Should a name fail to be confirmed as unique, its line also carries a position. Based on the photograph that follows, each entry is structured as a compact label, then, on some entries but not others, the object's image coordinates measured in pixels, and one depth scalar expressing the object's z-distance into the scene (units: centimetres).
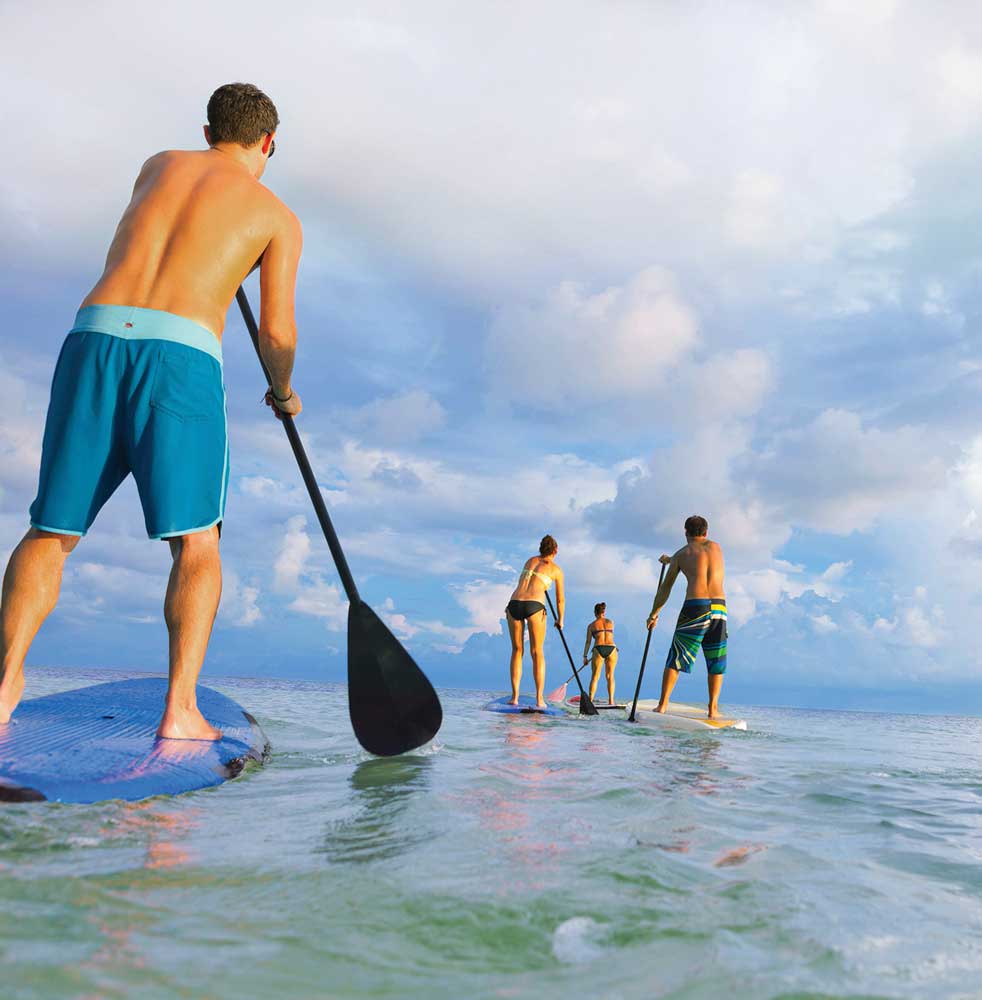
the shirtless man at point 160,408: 313
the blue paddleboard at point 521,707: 952
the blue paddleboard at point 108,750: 250
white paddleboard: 824
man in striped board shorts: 896
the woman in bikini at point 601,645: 1495
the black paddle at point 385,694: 373
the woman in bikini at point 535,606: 1004
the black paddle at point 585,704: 1071
